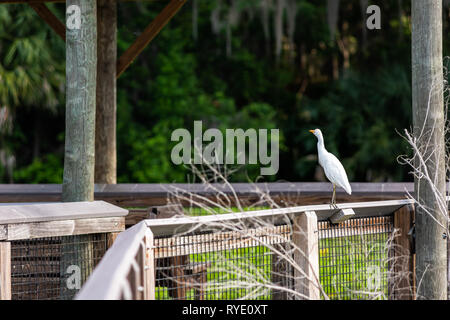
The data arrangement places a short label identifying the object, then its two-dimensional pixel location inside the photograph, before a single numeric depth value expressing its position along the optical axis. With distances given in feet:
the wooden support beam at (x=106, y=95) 53.47
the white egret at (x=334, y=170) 37.65
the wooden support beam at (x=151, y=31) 50.85
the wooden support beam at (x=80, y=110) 38.22
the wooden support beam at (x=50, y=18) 49.90
